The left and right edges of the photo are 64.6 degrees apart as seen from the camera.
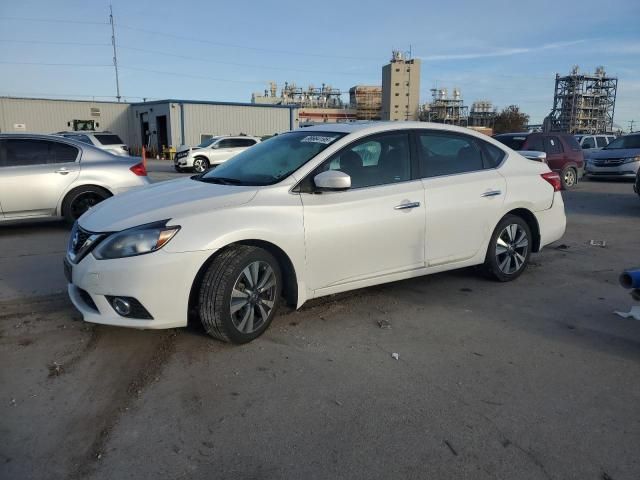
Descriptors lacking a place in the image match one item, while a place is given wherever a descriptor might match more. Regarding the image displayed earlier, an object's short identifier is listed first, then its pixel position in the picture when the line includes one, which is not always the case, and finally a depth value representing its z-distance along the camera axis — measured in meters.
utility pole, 50.19
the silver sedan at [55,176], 7.49
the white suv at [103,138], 20.62
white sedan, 3.47
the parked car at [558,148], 13.65
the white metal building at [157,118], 36.25
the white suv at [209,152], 22.72
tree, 98.51
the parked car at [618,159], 16.47
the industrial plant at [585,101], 96.44
